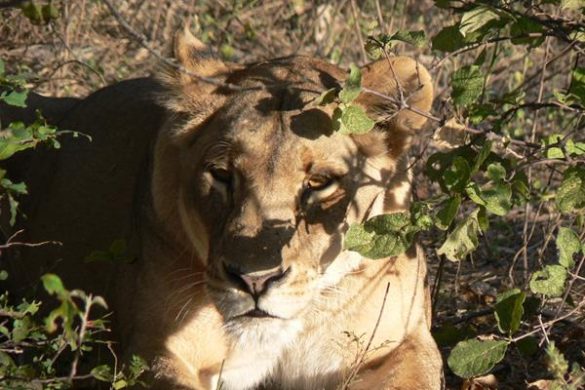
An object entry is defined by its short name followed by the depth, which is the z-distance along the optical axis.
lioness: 8.12
